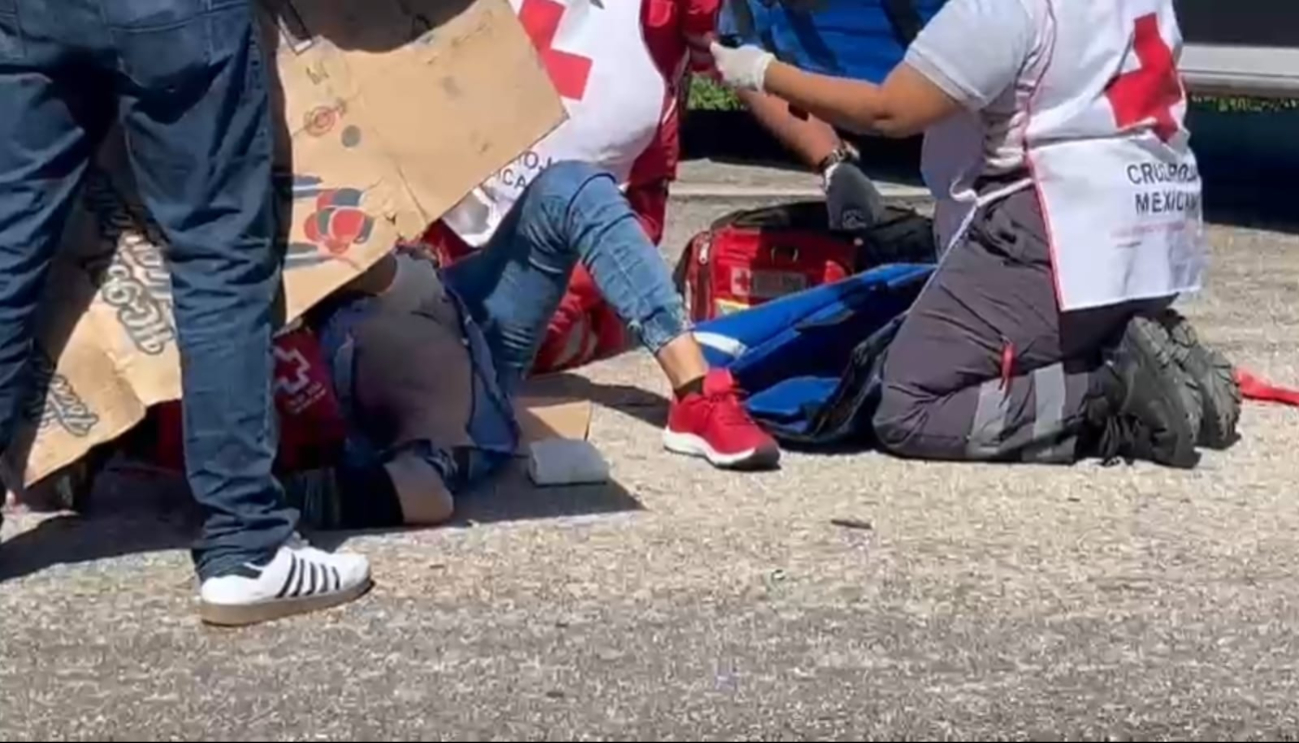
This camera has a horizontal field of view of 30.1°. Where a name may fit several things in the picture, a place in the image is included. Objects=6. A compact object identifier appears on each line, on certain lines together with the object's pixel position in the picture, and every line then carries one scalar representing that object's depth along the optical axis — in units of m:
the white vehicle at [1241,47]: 7.86
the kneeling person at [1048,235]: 4.54
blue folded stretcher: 5.04
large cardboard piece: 3.77
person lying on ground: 4.14
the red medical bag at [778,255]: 5.55
